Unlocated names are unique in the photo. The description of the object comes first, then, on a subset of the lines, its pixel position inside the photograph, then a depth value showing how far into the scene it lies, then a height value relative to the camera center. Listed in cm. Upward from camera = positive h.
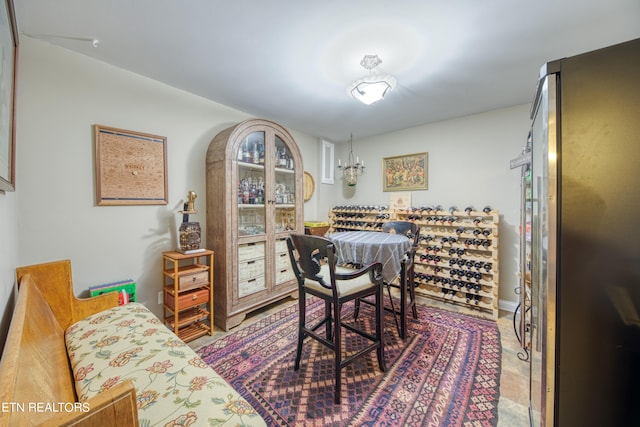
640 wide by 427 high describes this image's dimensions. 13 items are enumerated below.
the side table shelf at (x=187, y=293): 219 -79
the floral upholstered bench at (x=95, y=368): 57 -73
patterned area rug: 146 -126
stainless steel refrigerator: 76 -10
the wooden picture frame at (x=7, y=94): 105 +61
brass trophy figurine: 229 -19
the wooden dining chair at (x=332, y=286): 154 -56
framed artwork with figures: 362 +60
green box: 195 -64
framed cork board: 202 +43
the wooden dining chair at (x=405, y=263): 219 -52
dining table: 204 -38
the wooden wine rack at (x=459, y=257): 288 -64
